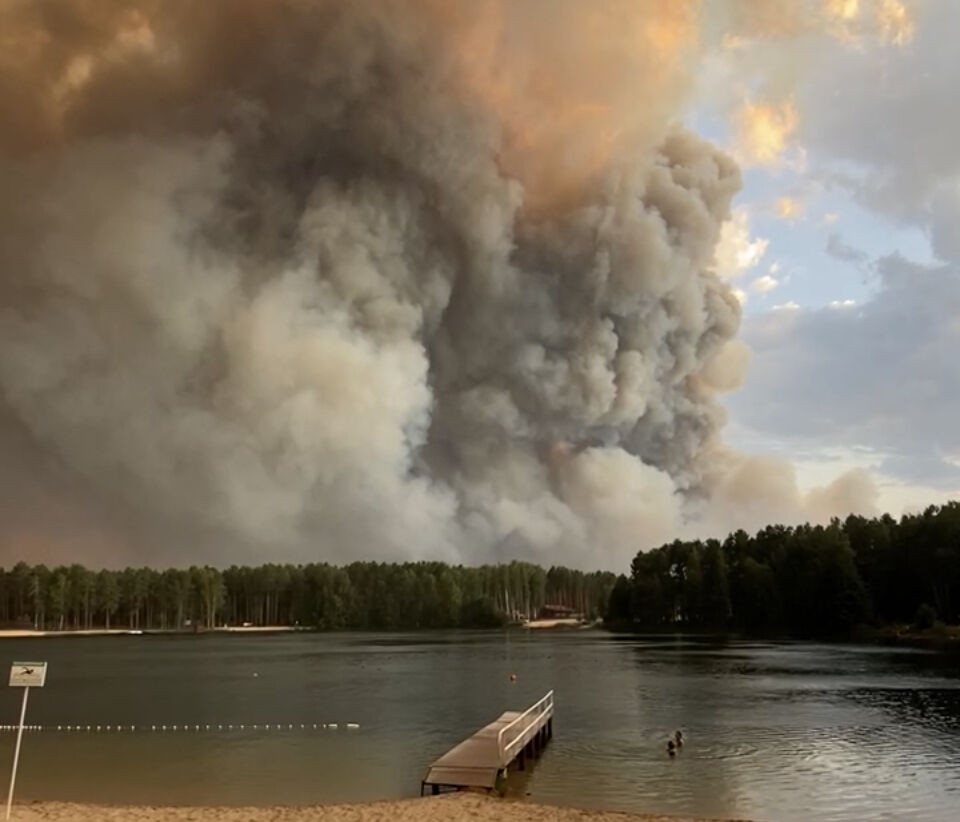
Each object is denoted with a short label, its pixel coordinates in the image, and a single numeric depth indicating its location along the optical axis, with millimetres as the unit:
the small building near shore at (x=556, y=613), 189625
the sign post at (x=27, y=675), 16469
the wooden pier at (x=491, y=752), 21578
